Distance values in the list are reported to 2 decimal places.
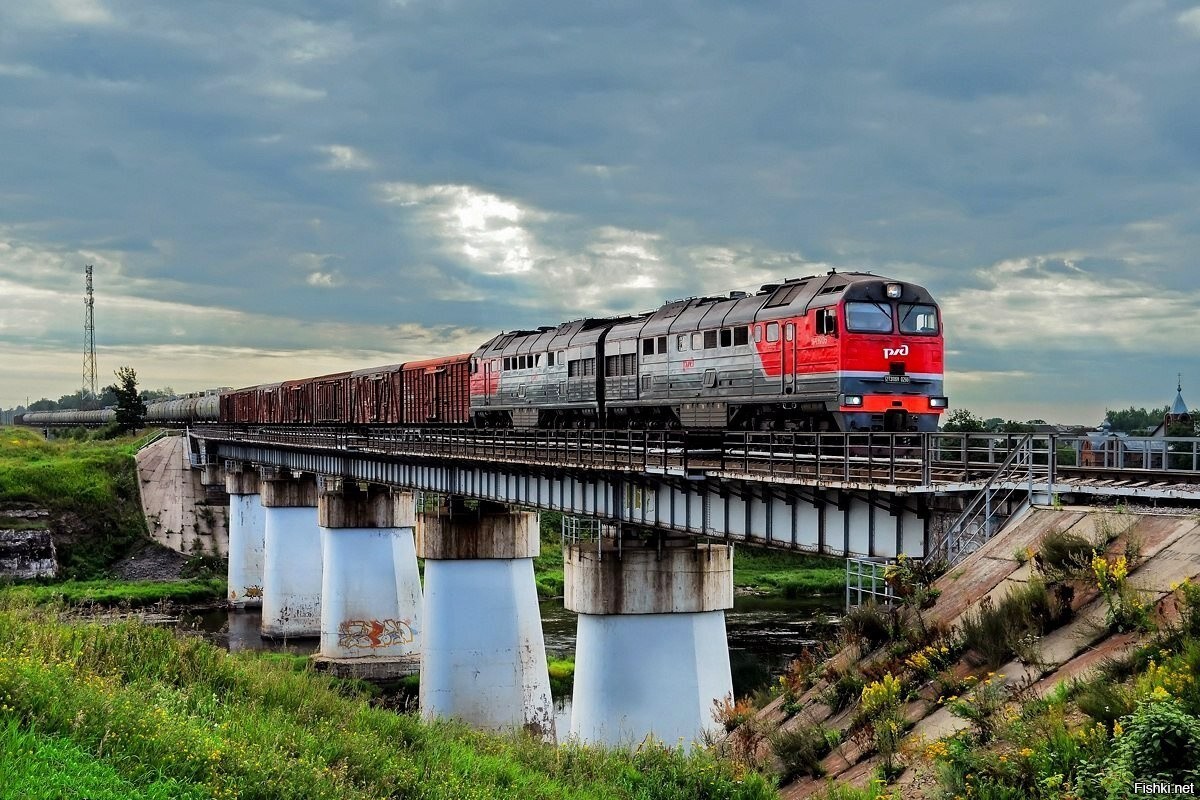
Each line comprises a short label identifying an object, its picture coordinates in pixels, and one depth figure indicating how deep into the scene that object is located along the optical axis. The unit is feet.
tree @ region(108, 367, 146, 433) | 394.52
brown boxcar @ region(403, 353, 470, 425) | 165.89
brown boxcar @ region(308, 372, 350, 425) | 226.38
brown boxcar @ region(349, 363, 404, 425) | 196.95
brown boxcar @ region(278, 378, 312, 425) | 252.83
